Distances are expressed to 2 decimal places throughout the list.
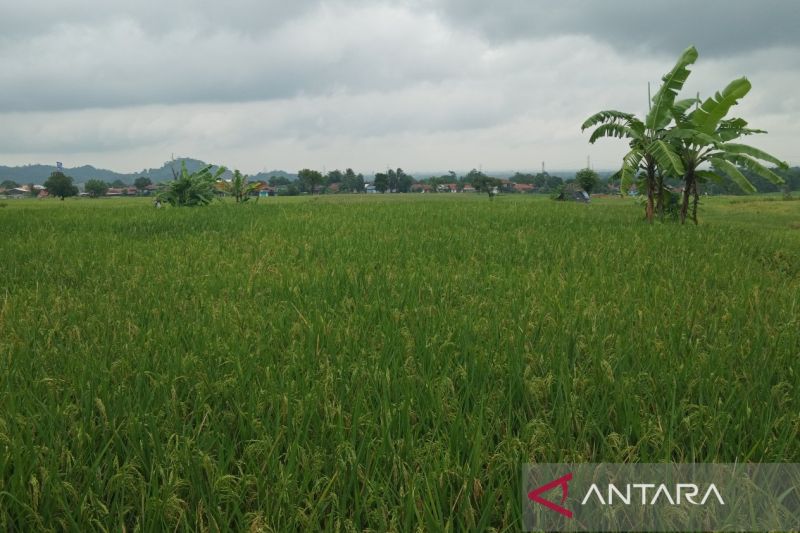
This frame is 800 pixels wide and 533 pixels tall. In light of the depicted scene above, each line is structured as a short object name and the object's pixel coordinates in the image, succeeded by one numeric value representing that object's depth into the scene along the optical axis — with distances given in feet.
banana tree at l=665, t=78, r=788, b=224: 39.65
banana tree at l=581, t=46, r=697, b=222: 40.48
